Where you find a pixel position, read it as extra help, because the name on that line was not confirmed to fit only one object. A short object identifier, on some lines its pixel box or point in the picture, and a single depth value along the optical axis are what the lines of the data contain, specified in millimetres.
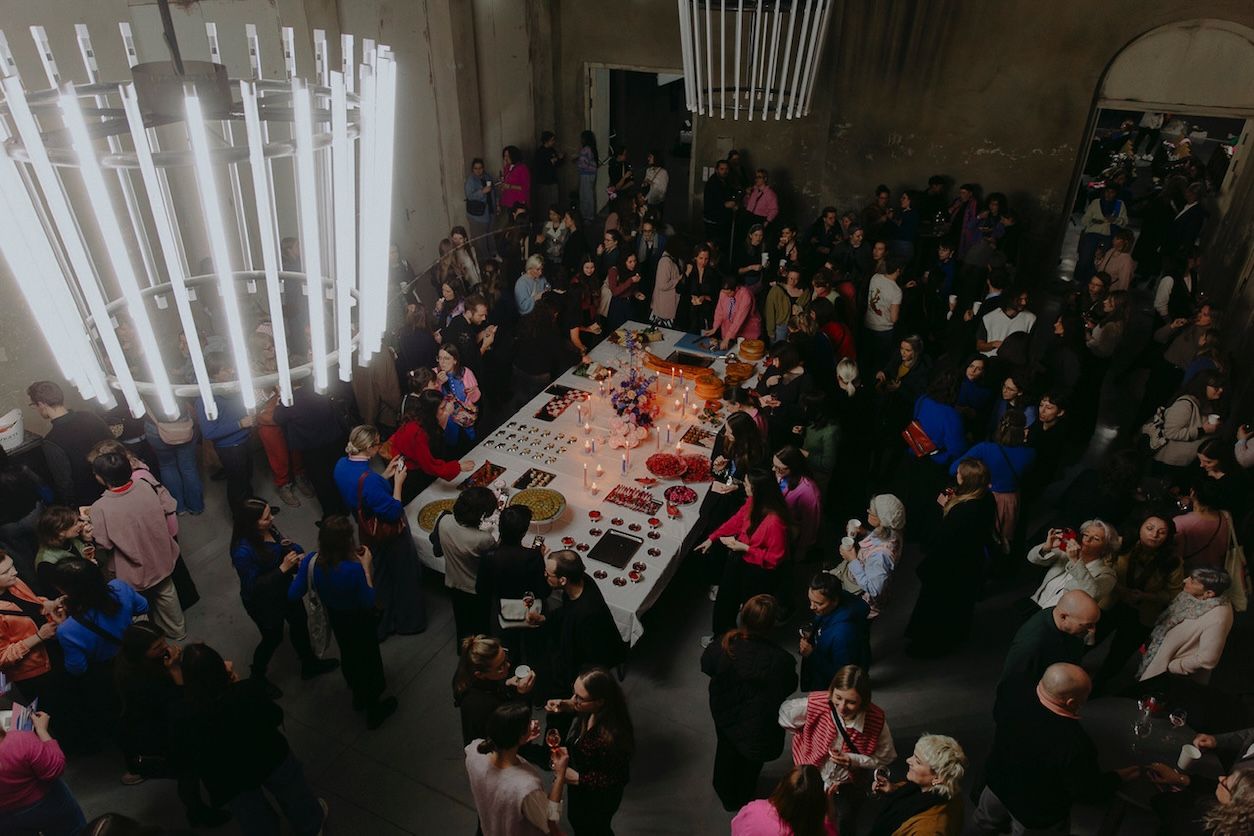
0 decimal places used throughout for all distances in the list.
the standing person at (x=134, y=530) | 5027
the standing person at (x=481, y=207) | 11422
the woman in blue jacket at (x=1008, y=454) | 5508
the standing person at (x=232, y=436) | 6289
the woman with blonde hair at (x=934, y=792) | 3311
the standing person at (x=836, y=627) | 4375
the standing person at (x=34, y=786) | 3656
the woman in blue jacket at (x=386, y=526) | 5082
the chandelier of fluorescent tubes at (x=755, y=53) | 5258
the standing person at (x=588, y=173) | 12867
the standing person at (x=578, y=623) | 4301
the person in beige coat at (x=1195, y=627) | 4414
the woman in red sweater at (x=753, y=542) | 5055
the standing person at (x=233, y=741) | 3615
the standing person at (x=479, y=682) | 3752
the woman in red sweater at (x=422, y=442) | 5699
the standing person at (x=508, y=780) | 3289
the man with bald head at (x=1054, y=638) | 4109
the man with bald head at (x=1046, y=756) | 3625
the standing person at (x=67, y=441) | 5590
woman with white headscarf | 4801
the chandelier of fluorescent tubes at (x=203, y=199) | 1412
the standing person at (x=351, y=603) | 4496
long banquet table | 5273
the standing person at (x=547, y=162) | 12625
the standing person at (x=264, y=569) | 4684
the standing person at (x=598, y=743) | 3613
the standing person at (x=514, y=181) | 11766
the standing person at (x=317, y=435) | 6246
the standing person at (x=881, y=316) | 8266
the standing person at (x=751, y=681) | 4012
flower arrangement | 6586
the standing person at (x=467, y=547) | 4781
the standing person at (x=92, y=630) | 4238
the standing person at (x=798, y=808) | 3137
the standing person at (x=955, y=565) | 5008
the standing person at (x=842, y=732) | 3709
